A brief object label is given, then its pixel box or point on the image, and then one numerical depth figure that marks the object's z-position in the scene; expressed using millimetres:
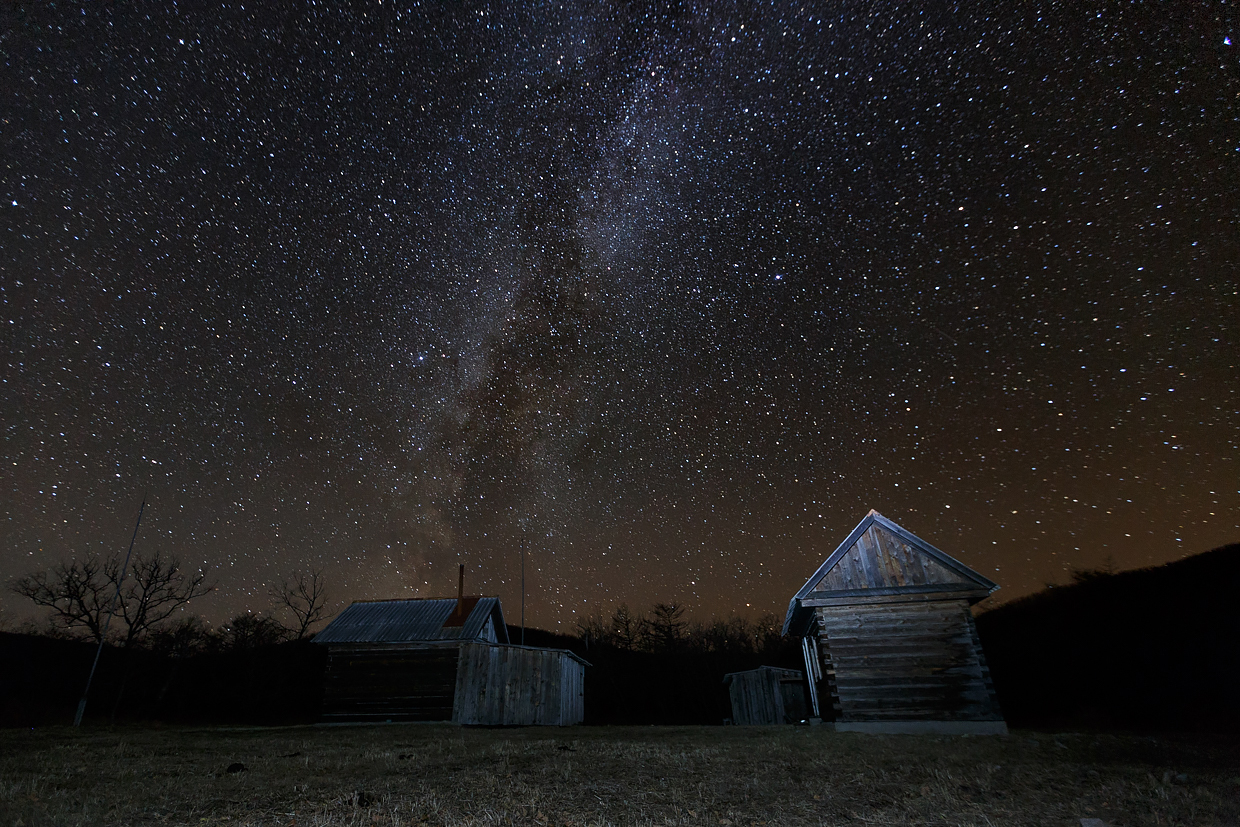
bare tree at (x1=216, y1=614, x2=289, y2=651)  41656
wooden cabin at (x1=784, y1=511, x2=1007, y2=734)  14398
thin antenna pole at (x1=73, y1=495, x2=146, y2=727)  21633
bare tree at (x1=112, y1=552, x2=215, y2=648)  34719
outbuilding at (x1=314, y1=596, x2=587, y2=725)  23734
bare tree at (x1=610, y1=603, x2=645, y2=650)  56875
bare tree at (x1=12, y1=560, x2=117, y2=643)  33125
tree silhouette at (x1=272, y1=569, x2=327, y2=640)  41844
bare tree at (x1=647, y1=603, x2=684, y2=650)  56247
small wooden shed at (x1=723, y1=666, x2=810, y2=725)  29312
